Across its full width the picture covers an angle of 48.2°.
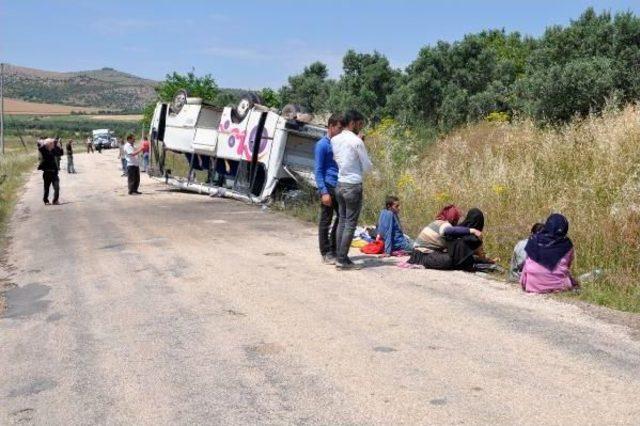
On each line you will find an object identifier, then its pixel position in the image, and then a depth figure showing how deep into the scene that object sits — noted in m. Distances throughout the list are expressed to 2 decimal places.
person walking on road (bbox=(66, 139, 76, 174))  31.86
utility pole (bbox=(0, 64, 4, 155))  47.79
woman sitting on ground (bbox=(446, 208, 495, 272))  8.64
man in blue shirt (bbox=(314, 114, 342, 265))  8.70
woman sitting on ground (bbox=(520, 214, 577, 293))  7.44
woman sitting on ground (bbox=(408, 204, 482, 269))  8.70
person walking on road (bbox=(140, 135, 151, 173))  22.20
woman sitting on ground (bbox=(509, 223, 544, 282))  8.05
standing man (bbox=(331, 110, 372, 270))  8.41
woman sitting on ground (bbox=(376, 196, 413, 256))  9.92
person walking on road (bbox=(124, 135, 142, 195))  20.14
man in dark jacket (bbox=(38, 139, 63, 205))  17.69
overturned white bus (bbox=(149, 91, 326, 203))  15.88
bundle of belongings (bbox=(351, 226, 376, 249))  10.65
